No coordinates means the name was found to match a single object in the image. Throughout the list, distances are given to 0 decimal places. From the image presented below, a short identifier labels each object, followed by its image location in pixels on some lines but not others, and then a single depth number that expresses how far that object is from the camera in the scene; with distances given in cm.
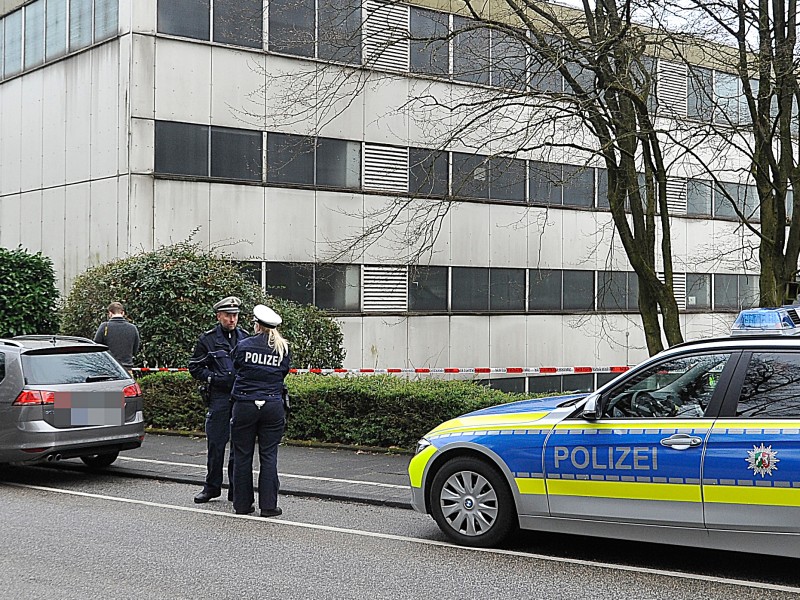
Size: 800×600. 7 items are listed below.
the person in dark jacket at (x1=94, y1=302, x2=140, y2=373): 1542
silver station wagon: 1088
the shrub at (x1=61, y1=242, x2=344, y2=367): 1731
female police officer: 900
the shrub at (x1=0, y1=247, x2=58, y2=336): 2069
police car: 683
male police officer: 984
